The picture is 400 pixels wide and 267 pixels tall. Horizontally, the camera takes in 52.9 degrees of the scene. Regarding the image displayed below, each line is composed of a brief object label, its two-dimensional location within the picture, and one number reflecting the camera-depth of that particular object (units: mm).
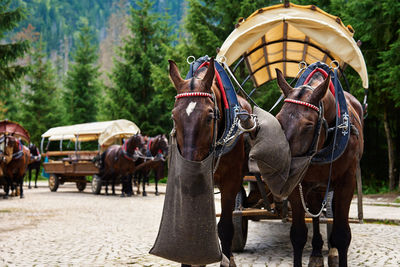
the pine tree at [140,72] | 26156
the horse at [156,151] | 15953
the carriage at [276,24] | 5070
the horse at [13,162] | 13852
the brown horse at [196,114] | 2844
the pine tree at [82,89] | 33844
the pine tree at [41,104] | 33719
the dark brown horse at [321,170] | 3408
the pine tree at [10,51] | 15344
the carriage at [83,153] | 17547
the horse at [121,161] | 15664
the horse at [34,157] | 20284
